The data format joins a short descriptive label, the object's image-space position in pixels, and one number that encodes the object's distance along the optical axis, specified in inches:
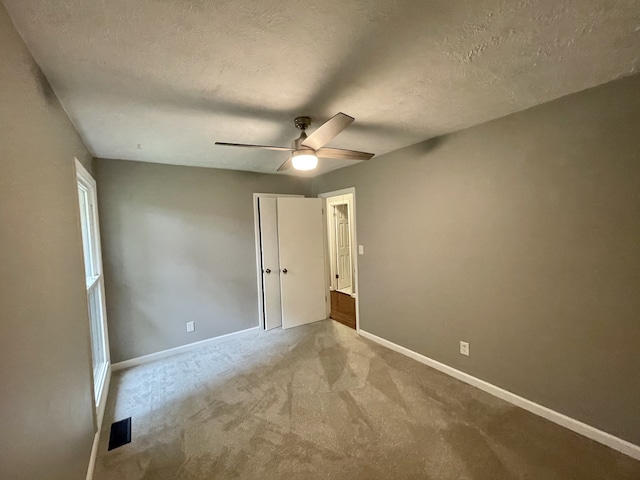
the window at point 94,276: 97.8
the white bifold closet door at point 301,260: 154.9
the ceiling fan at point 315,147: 63.9
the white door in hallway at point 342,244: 235.1
